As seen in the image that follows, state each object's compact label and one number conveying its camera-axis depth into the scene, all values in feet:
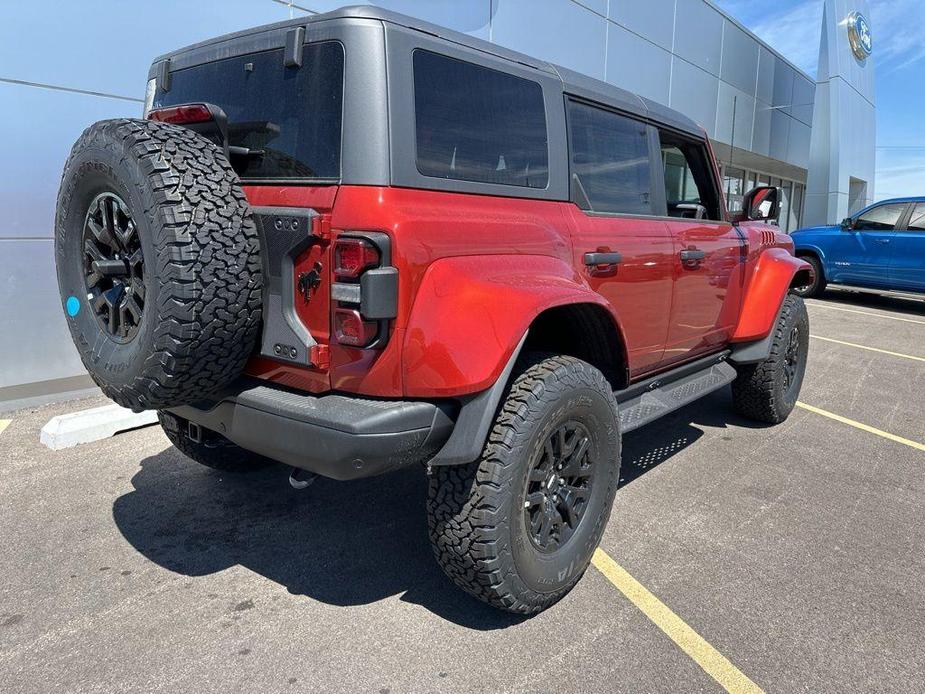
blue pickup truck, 34.78
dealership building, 16.05
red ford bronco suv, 6.63
